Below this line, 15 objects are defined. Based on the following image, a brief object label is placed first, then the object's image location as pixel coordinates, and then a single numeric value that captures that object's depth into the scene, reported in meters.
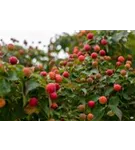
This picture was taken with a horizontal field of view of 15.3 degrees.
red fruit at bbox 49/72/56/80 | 1.31
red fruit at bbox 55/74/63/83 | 1.31
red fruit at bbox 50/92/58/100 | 1.20
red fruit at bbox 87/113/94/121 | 1.36
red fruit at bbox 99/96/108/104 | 1.45
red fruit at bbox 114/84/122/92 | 1.48
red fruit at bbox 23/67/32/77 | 1.16
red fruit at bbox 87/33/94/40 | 1.89
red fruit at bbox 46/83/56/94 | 1.18
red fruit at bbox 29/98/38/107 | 1.15
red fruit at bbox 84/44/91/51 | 1.83
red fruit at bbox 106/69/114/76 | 1.54
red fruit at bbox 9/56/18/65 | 1.26
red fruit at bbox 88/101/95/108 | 1.45
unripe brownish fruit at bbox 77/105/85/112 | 1.42
